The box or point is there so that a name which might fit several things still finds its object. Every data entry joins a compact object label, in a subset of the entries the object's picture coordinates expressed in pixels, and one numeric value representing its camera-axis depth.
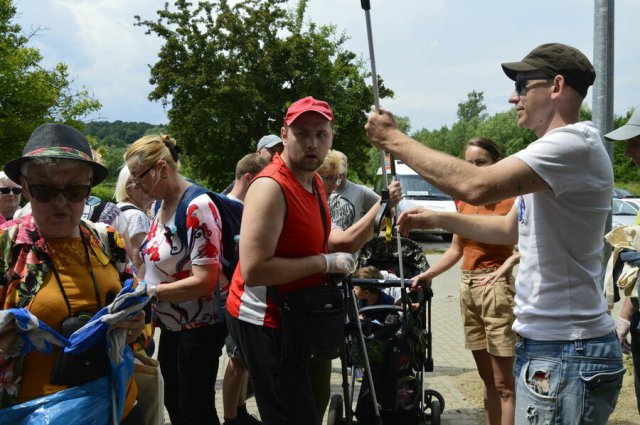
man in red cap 2.84
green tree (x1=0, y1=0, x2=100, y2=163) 18.61
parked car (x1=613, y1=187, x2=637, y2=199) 25.19
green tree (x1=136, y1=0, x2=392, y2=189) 23.89
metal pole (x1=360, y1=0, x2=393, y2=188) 2.85
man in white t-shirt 2.28
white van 18.69
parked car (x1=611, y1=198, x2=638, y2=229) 16.58
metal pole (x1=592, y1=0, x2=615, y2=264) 5.50
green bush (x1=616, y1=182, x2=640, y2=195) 37.88
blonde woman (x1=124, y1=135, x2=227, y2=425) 3.46
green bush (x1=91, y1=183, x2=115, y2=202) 26.66
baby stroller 4.46
